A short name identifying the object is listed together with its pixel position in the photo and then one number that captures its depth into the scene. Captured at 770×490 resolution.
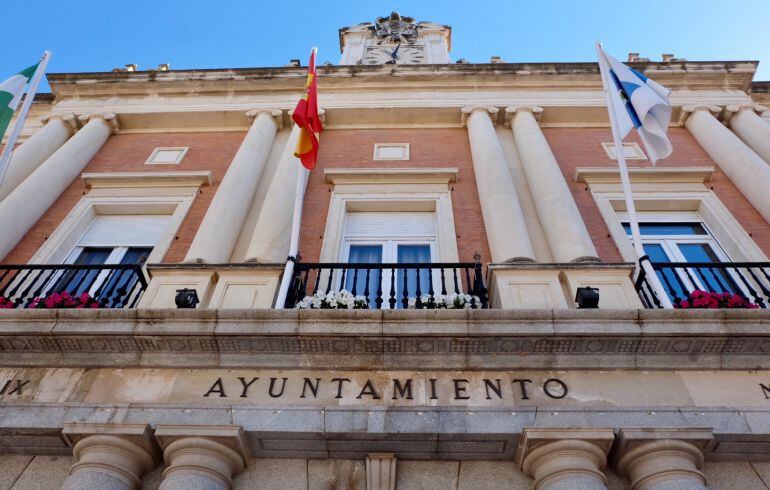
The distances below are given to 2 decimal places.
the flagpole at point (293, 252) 6.99
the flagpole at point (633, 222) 6.70
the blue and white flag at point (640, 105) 8.45
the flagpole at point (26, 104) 8.13
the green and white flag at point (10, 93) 8.64
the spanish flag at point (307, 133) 8.84
